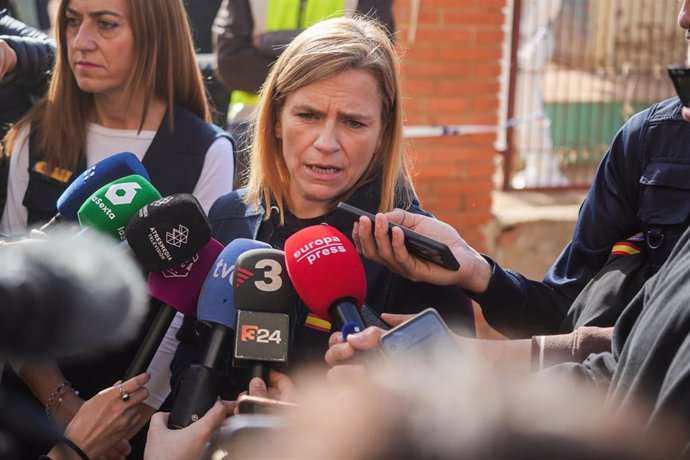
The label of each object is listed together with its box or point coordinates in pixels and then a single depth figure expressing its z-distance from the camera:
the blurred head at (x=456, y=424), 1.50
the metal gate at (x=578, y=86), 7.32
